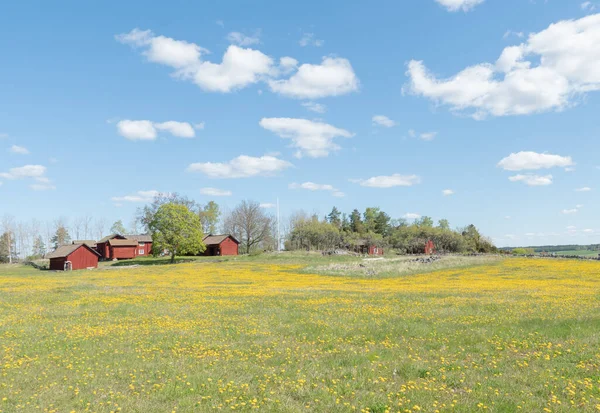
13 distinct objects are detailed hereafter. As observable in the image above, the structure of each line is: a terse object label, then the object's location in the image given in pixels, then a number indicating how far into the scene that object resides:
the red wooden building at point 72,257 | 71.19
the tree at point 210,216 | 140.50
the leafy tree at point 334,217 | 159.50
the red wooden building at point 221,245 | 109.38
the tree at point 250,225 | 127.50
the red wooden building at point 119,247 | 108.19
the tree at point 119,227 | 170.38
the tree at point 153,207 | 117.21
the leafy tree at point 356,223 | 146.38
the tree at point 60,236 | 141.62
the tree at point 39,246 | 136.62
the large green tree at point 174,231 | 84.94
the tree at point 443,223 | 185.15
